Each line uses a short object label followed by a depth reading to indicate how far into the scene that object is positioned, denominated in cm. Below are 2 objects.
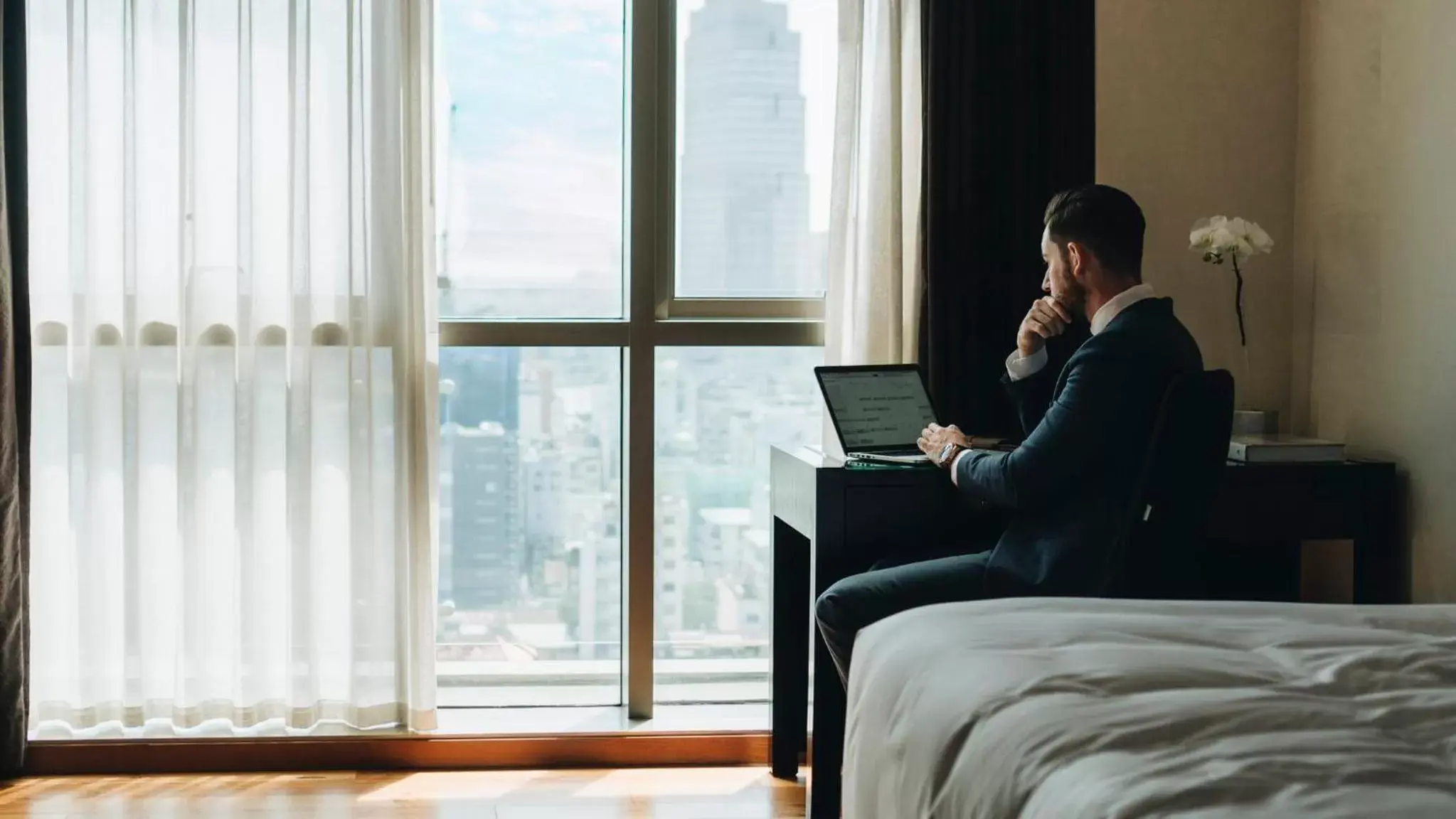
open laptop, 270
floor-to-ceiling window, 316
